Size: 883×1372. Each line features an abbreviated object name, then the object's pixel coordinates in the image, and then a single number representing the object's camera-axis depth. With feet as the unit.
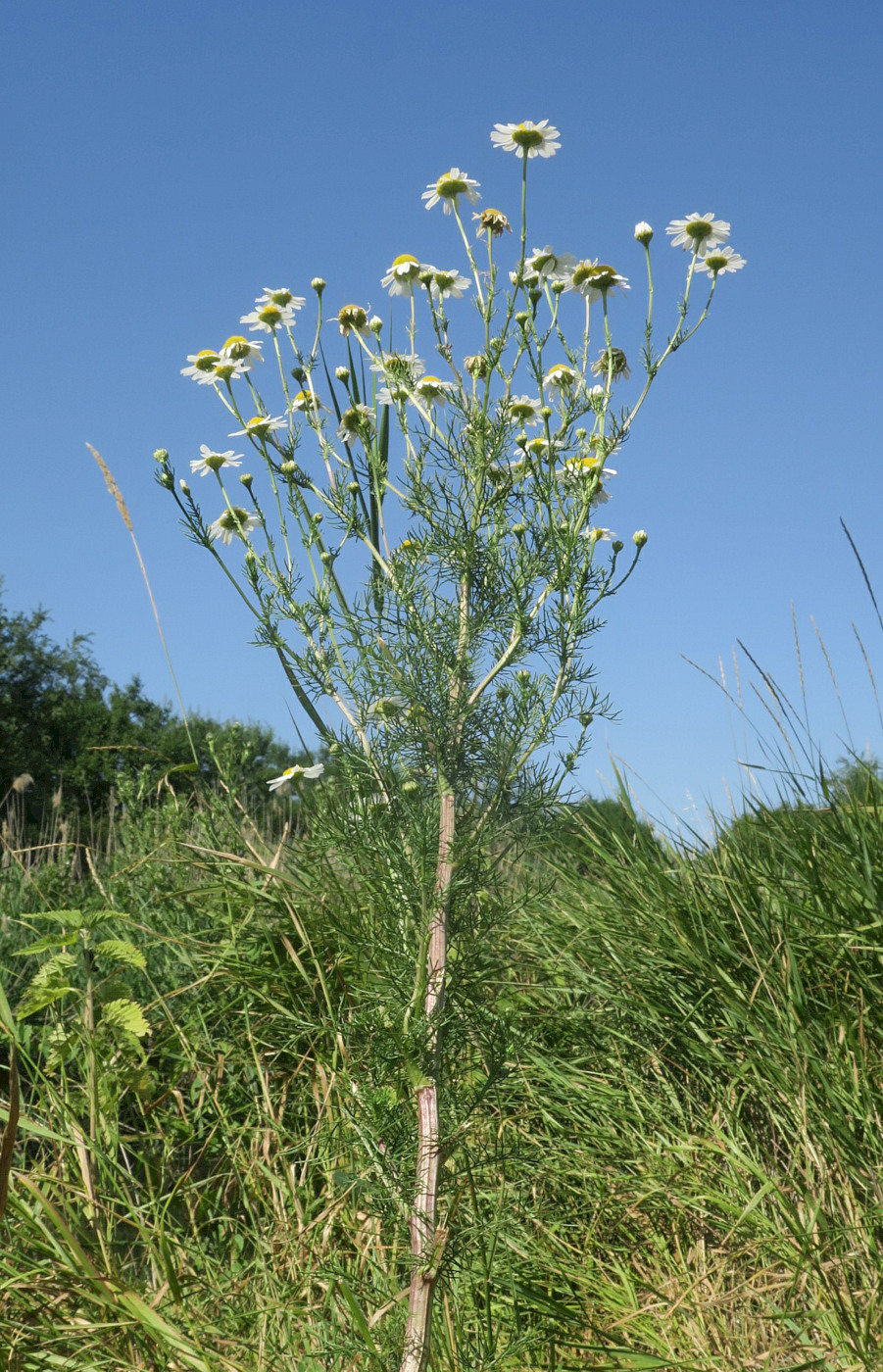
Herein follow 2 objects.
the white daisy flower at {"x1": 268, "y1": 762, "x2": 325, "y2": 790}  8.32
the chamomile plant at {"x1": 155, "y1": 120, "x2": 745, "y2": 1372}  6.60
